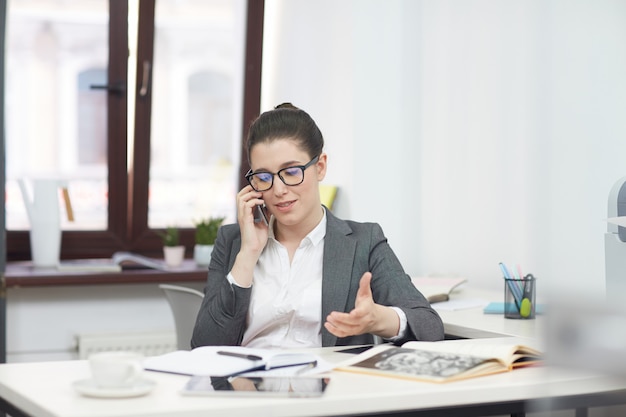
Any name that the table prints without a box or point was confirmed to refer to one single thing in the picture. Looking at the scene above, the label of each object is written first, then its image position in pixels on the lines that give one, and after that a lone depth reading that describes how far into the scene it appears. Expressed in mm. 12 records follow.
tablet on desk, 2905
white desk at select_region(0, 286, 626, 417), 2822
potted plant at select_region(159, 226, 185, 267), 5296
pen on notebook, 3180
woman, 3690
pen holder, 3929
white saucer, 2862
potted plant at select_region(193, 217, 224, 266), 5299
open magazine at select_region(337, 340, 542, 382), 3073
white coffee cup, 2885
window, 5365
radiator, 5062
